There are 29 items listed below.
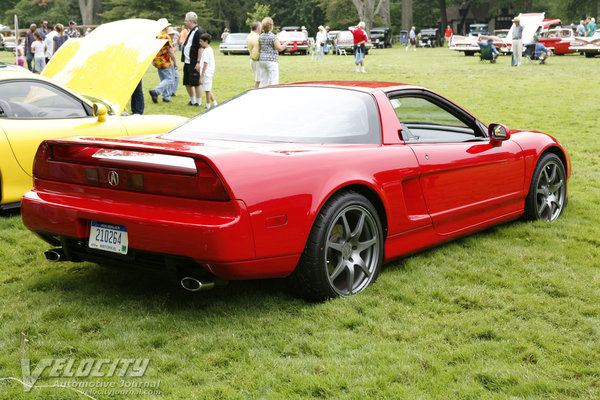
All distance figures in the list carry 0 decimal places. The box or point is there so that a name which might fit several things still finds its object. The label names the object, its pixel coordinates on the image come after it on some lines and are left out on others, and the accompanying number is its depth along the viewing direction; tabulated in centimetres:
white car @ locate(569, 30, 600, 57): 3203
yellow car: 618
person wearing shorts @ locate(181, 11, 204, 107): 1390
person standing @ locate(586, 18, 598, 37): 3675
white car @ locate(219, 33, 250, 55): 4291
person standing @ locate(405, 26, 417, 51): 4590
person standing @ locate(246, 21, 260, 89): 1409
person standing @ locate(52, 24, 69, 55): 1890
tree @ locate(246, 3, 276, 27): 6544
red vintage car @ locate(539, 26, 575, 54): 3403
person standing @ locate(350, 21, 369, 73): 2259
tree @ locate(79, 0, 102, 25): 6338
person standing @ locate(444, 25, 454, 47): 5178
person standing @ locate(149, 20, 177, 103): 1416
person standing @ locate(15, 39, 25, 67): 2253
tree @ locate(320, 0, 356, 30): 6612
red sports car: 362
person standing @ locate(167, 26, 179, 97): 1535
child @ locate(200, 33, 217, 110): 1353
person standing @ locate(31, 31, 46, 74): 2011
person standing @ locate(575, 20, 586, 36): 3871
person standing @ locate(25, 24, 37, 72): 2148
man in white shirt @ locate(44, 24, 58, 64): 1933
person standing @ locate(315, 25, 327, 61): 3275
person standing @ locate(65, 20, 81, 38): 2429
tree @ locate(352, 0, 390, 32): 5412
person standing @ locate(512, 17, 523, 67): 2512
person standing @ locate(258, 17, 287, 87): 1380
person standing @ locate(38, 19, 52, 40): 2230
